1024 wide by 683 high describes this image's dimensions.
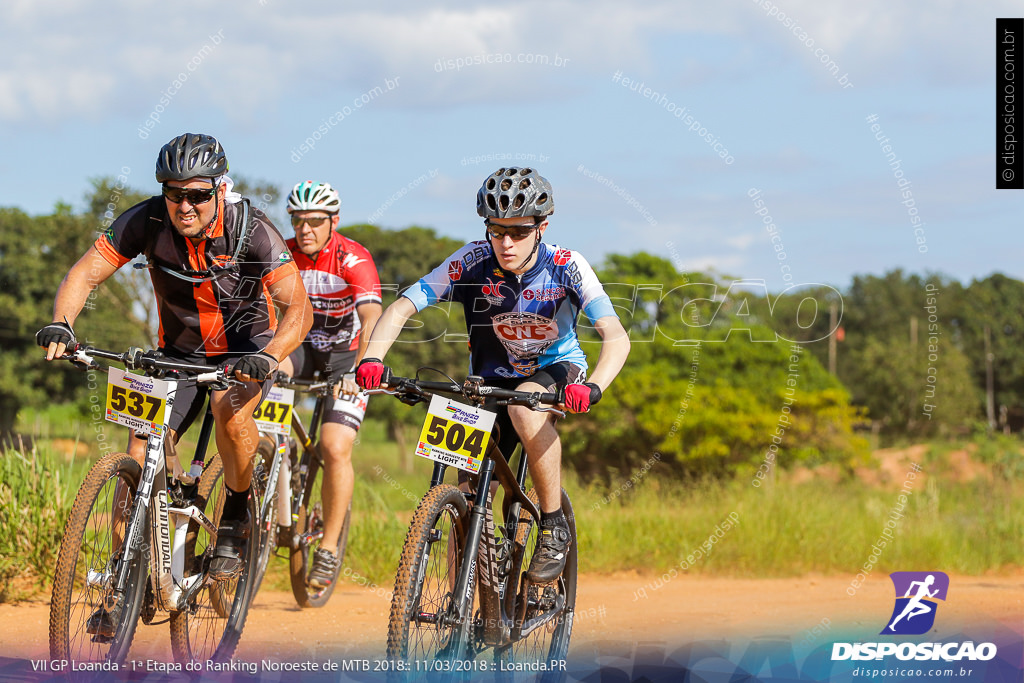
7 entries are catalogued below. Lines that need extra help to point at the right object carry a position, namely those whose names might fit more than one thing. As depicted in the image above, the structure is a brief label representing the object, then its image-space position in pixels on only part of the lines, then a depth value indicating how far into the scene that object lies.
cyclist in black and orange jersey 9.02
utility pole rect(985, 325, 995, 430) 58.61
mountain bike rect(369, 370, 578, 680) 7.60
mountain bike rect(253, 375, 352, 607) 11.60
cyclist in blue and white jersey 8.77
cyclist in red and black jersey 12.43
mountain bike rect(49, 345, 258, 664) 8.09
